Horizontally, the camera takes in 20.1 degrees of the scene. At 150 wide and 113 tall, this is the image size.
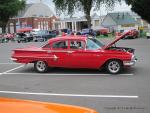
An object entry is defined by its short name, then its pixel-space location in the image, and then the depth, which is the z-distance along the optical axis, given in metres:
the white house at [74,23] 103.75
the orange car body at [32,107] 3.74
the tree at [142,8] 46.80
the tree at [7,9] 80.50
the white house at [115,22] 99.12
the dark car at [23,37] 53.91
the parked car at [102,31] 71.86
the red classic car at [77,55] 15.23
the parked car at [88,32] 61.95
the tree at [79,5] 59.06
